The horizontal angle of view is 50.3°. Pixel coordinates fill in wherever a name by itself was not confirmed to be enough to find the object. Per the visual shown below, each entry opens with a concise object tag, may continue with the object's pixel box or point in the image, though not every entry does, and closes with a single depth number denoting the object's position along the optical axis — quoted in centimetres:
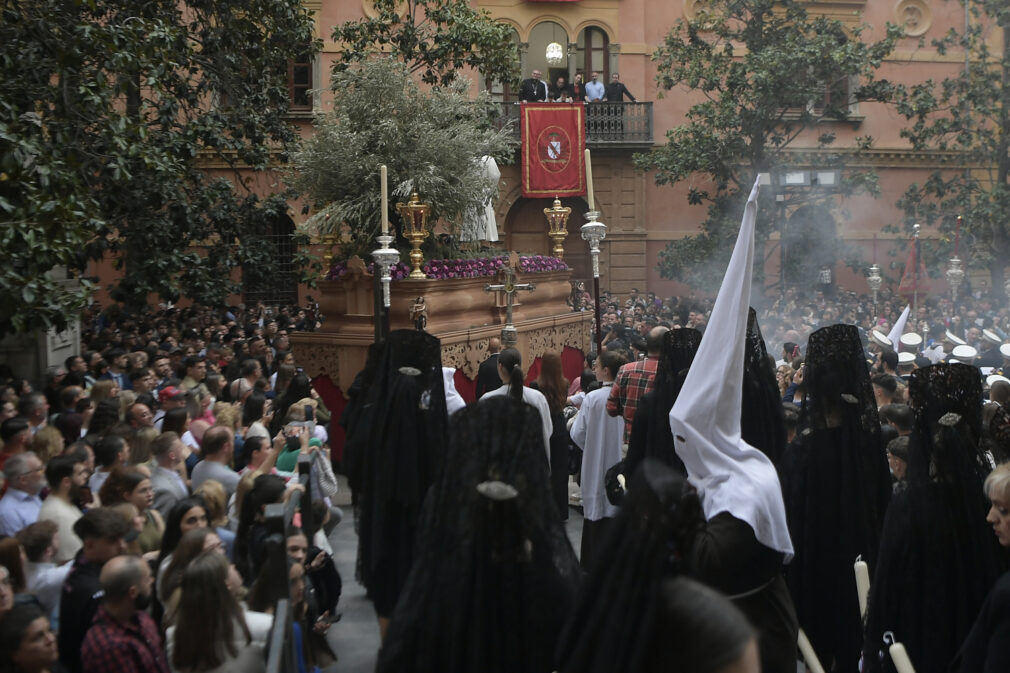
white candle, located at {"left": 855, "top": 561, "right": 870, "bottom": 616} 491
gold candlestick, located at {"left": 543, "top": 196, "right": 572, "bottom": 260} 1530
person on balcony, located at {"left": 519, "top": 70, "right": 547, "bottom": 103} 2789
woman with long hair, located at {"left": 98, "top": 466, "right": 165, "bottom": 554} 560
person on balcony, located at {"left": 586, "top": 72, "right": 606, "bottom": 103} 2955
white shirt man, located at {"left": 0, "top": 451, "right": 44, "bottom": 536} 580
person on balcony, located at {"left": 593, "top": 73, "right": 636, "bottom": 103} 2964
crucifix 1204
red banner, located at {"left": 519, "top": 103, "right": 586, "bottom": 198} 2636
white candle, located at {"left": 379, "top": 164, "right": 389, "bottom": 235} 956
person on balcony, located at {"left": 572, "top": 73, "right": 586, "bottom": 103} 2905
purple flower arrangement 1203
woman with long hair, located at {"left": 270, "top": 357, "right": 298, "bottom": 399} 1077
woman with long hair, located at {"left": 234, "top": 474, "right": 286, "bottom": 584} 527
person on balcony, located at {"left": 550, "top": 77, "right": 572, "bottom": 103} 2880
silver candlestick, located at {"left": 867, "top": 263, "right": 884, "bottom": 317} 2095
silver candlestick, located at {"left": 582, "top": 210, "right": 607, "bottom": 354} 1014
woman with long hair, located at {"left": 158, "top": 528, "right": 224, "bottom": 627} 462
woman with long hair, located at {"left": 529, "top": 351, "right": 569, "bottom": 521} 858
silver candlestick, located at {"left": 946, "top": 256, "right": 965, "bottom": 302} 1991
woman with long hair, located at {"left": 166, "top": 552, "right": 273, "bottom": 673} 407
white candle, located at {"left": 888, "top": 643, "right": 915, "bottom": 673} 396
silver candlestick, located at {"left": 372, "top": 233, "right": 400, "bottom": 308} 970
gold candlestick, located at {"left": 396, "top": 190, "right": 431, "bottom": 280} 1182
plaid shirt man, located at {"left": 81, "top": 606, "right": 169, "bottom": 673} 406
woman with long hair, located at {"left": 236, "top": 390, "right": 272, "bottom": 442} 859
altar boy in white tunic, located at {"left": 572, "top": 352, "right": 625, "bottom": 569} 801
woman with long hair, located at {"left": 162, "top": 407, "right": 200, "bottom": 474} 750
